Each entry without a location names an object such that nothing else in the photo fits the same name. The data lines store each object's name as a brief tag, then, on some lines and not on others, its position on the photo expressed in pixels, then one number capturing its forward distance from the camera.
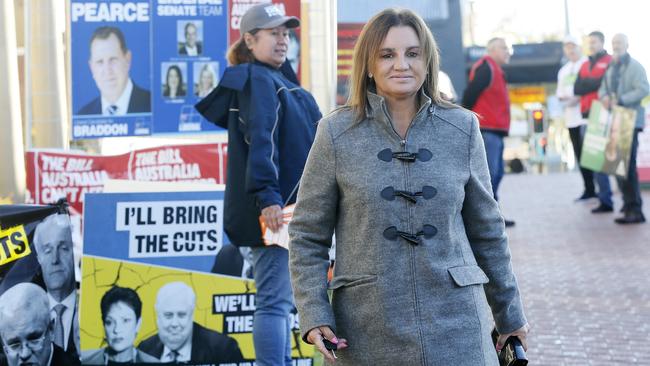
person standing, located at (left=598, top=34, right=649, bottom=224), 19.54
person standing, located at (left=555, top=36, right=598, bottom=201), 21.96
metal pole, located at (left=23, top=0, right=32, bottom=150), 9.63
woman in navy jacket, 7.67
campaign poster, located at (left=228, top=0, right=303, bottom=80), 9.78
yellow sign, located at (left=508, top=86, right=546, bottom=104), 67.32
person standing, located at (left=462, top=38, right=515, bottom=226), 18.15
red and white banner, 9.54
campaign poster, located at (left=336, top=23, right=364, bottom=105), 11.09
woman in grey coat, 4.73
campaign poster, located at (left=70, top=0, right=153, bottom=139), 9.60
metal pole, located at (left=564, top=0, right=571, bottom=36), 67.05
